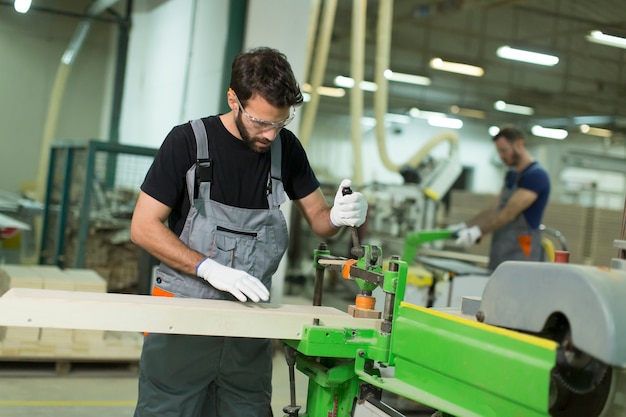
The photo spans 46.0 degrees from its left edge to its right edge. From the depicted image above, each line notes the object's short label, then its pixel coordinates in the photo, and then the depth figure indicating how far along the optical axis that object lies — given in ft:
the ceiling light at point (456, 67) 42.32
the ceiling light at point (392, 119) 63.67
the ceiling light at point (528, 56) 34.78
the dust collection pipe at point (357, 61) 21.99
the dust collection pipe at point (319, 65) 21.20
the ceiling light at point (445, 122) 62.34
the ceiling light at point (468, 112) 56.29
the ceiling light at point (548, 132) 58.34
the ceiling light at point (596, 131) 54.98
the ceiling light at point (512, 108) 53.57
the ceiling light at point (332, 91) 55.26
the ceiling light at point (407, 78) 47.67
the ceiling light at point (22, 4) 21.04
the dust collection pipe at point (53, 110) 28.19
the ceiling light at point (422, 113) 59.16
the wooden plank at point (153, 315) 6.30
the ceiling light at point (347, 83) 49.76
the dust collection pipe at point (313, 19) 21.48
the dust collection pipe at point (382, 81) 22.53
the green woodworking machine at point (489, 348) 5.16
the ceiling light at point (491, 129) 59.79
